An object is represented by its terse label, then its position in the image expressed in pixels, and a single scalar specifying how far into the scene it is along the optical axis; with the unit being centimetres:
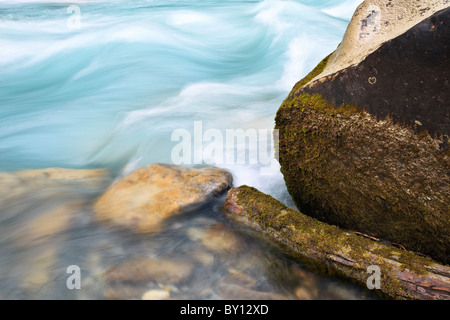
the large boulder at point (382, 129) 272
